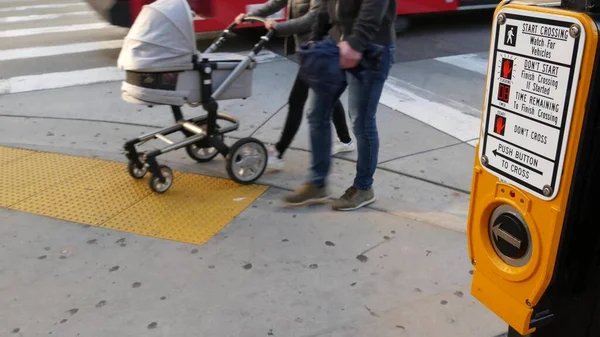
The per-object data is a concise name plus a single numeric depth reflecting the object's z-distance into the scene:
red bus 8.23
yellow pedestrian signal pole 1.45
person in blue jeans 3.55
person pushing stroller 4.22
